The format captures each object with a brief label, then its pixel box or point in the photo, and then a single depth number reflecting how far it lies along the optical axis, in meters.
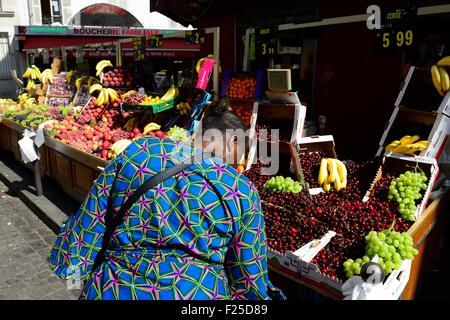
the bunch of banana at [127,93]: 6.68
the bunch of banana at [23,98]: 9.88
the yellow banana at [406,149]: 3.36
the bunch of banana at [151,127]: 5.59
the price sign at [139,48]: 6.75
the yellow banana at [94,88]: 7.10
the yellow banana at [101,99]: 6.89
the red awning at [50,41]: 19.32
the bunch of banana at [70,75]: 8.84
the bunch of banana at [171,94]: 5.97
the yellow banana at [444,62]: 3.42
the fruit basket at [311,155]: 3.75
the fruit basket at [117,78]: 7.28
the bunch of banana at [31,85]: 10.10
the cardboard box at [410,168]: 3.09
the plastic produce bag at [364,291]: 2.21
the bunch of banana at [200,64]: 5.54
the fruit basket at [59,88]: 8.86
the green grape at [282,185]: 3.58
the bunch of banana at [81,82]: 8.24
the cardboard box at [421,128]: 3.39
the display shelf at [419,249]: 2.61
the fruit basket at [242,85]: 4.73
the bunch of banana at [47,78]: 9.26
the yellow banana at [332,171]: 3.58
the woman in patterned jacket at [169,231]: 1.51
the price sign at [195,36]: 5.56
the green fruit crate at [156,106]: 5.64
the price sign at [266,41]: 4.73
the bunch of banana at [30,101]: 9.36
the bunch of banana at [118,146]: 4.81
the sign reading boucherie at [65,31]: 19.12
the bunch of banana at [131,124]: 6.34
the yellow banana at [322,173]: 3.63
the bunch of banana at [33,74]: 10.42
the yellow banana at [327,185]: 3.59
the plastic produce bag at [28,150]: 5.81
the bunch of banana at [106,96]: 6.90
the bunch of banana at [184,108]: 5.73
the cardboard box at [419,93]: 3.65
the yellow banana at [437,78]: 3.45
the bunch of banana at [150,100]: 6.01
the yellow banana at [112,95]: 7.00
